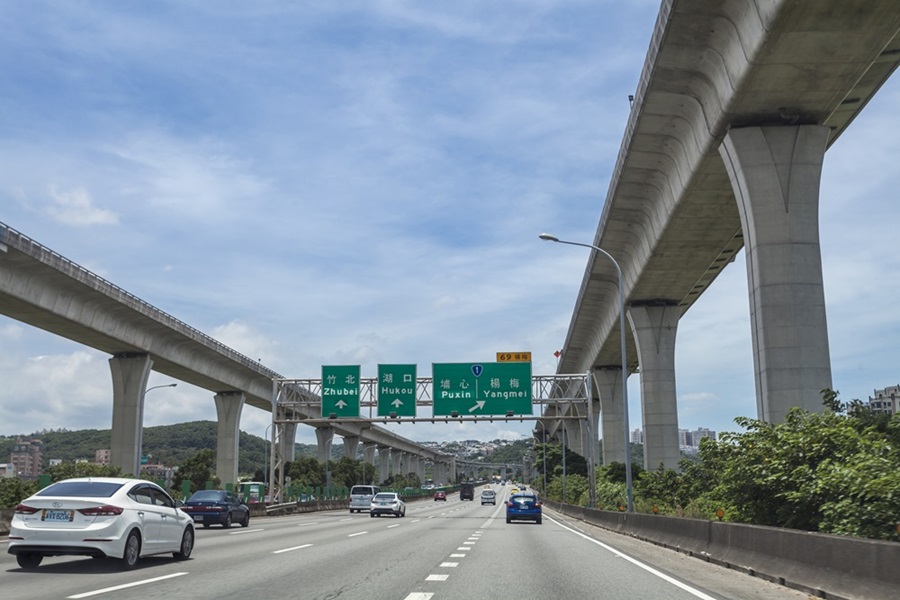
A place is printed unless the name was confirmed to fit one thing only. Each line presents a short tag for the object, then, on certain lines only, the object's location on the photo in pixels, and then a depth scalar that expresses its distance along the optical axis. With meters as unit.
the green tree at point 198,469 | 86.70
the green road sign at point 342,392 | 50.34
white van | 60.44
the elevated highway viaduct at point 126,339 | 37.41
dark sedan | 30.94
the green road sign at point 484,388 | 49.38
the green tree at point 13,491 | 30.20
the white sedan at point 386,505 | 46.62
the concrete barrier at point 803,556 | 9.27
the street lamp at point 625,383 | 30.99
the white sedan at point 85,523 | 12.61
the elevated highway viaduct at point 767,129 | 20.09
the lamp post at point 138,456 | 50.62
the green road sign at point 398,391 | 50.25
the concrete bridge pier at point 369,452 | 153.88
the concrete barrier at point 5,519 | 24.06
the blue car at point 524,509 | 39.38
